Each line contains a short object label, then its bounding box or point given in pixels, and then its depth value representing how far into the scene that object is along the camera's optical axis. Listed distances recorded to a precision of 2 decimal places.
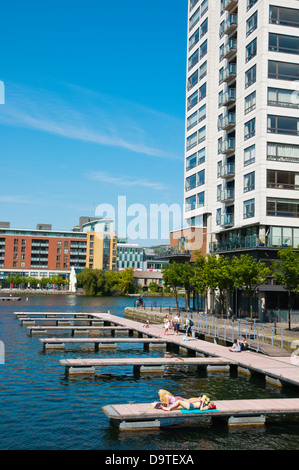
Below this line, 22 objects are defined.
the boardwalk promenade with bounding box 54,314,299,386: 24.89
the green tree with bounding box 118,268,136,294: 162.38
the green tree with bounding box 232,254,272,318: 45.19
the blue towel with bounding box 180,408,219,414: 17.98
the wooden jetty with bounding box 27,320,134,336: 45.86
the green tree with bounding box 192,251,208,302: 56.67
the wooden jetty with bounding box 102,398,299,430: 17.47
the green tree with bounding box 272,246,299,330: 39.56
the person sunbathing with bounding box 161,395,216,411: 18.07
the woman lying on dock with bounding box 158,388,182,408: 18.16
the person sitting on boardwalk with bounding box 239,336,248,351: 32.41
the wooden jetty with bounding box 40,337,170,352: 36.69
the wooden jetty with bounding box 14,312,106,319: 61.53
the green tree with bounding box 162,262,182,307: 65.12
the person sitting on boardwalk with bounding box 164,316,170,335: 42.25
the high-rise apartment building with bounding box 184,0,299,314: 48.50
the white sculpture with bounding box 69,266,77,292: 167.25
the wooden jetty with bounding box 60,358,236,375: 27.50
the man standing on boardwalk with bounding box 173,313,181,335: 43.03
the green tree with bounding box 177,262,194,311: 64.00
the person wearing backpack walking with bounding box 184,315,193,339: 39.13
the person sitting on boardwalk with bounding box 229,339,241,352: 32.19
